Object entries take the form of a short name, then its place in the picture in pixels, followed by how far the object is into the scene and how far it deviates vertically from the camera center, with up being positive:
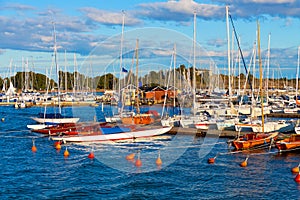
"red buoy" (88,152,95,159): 45.28 -6.59
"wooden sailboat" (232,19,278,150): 46.59 -5.22
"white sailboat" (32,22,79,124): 68.75 -4.41
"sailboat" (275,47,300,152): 45.06 -5.40
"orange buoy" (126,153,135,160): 43.12 -6.39
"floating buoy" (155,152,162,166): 41.33 -6.60
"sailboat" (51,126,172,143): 53.41 -5.37
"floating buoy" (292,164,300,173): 37.43 -6.62
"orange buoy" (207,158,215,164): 42.12 -6.61
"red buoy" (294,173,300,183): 34.81 -6.85
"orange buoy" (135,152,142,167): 40.65 -6.58
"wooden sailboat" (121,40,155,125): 62.34 -4.04
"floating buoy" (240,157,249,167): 40.62 -6.65
